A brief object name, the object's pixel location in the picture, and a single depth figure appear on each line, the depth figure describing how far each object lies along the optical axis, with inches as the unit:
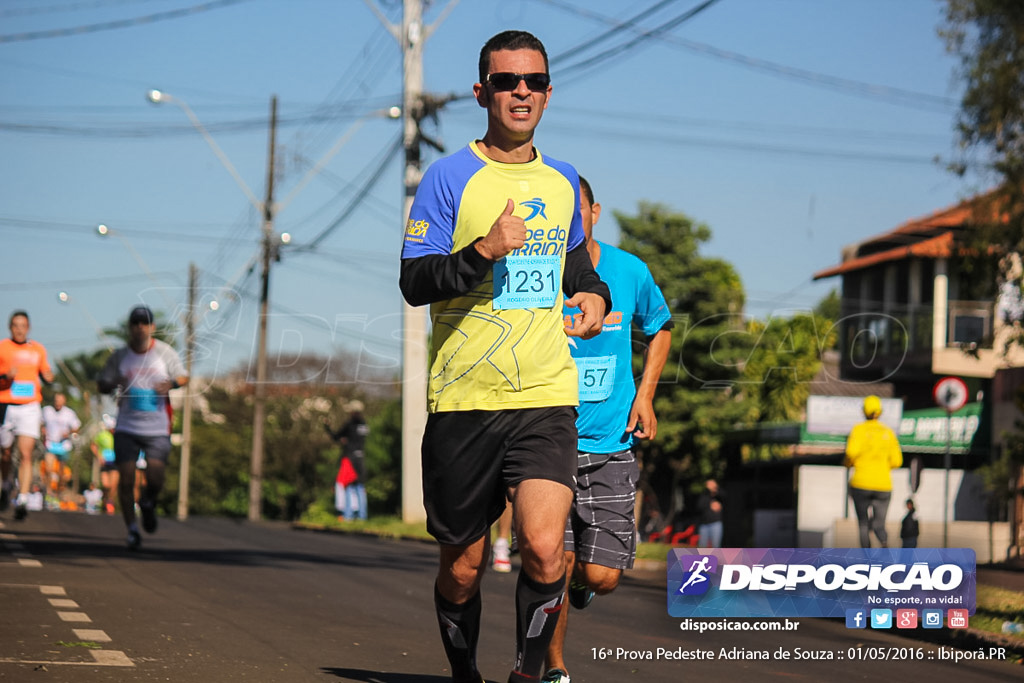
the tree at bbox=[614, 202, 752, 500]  1872.5
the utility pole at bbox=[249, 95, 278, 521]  1419.8
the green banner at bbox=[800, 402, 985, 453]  1424.7
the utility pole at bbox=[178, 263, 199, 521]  1856.5
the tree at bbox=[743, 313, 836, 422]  1771.7
